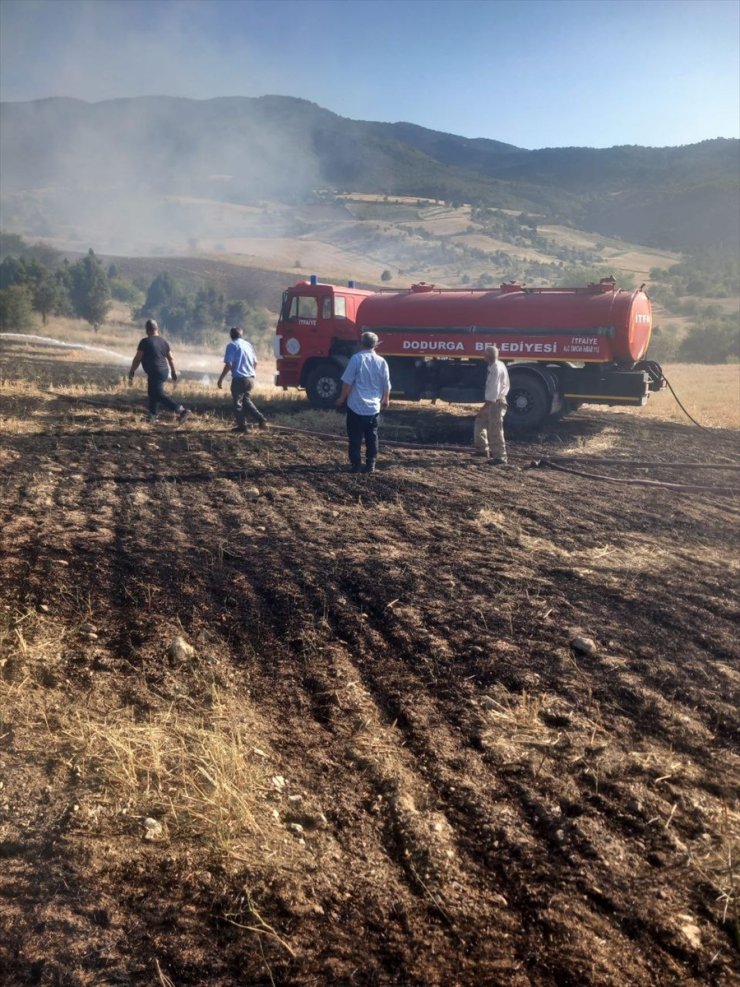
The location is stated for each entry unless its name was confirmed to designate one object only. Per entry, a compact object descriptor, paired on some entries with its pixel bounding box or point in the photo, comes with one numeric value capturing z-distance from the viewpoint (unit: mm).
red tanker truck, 15367
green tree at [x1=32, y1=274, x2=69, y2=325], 35344
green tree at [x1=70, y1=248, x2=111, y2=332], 39156
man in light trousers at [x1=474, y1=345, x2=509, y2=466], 11516
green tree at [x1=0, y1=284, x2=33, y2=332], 32219
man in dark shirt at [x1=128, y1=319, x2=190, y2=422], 13445
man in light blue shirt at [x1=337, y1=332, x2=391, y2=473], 9961
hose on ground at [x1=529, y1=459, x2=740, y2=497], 10797
